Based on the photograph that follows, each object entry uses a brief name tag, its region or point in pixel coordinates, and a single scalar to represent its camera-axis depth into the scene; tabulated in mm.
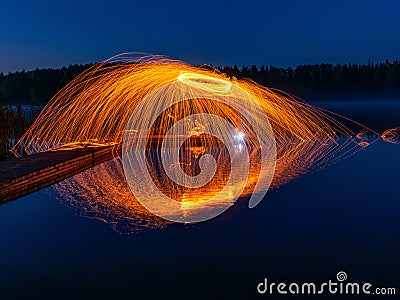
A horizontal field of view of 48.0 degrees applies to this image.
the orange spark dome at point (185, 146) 10547
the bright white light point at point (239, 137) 21303
